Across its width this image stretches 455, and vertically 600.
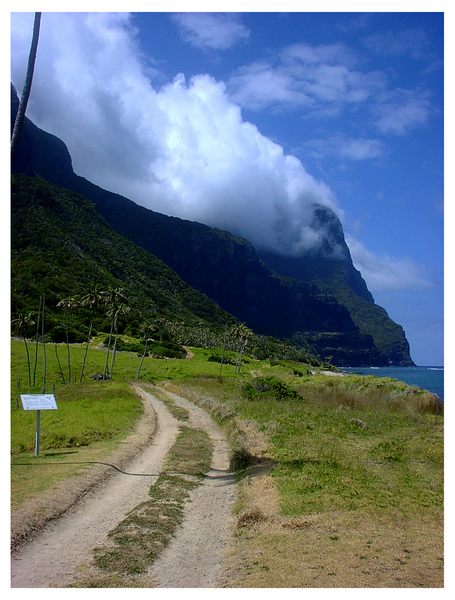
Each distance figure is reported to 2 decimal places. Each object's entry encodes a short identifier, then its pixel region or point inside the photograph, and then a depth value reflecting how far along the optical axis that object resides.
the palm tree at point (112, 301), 67.75
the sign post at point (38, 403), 18.64
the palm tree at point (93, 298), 66.62
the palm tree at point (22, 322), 74.27
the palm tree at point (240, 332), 100.71
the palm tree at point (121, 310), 69.44
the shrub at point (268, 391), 37.34
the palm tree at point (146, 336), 72.30
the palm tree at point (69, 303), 67.34
